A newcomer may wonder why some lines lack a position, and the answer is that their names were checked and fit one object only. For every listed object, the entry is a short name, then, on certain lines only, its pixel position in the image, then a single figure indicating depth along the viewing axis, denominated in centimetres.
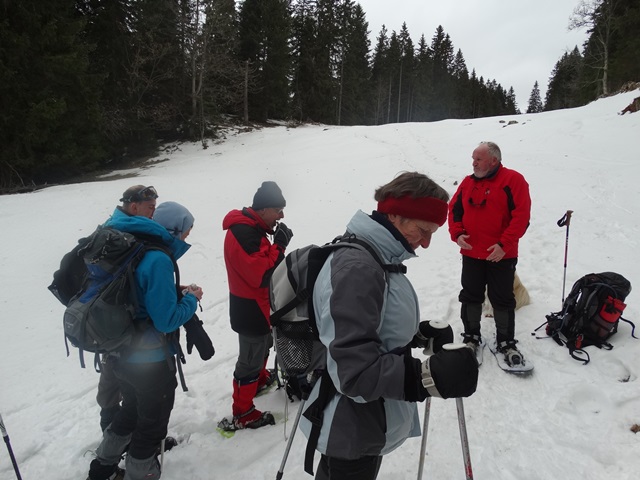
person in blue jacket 229
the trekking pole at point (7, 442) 227
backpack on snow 369
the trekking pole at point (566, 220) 444
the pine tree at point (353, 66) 3912
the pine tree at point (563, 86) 3306
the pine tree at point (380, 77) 4848
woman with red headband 144
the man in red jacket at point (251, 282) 295
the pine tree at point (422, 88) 5266
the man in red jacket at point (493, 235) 361
